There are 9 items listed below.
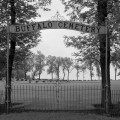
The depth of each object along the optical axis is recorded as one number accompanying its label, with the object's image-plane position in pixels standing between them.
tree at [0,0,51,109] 13.23
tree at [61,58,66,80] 97.66
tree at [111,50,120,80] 13.15
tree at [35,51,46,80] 85.19
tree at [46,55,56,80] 91.44
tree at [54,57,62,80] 92.05
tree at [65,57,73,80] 98.01
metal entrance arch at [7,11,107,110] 10.95
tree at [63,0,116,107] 12.50
